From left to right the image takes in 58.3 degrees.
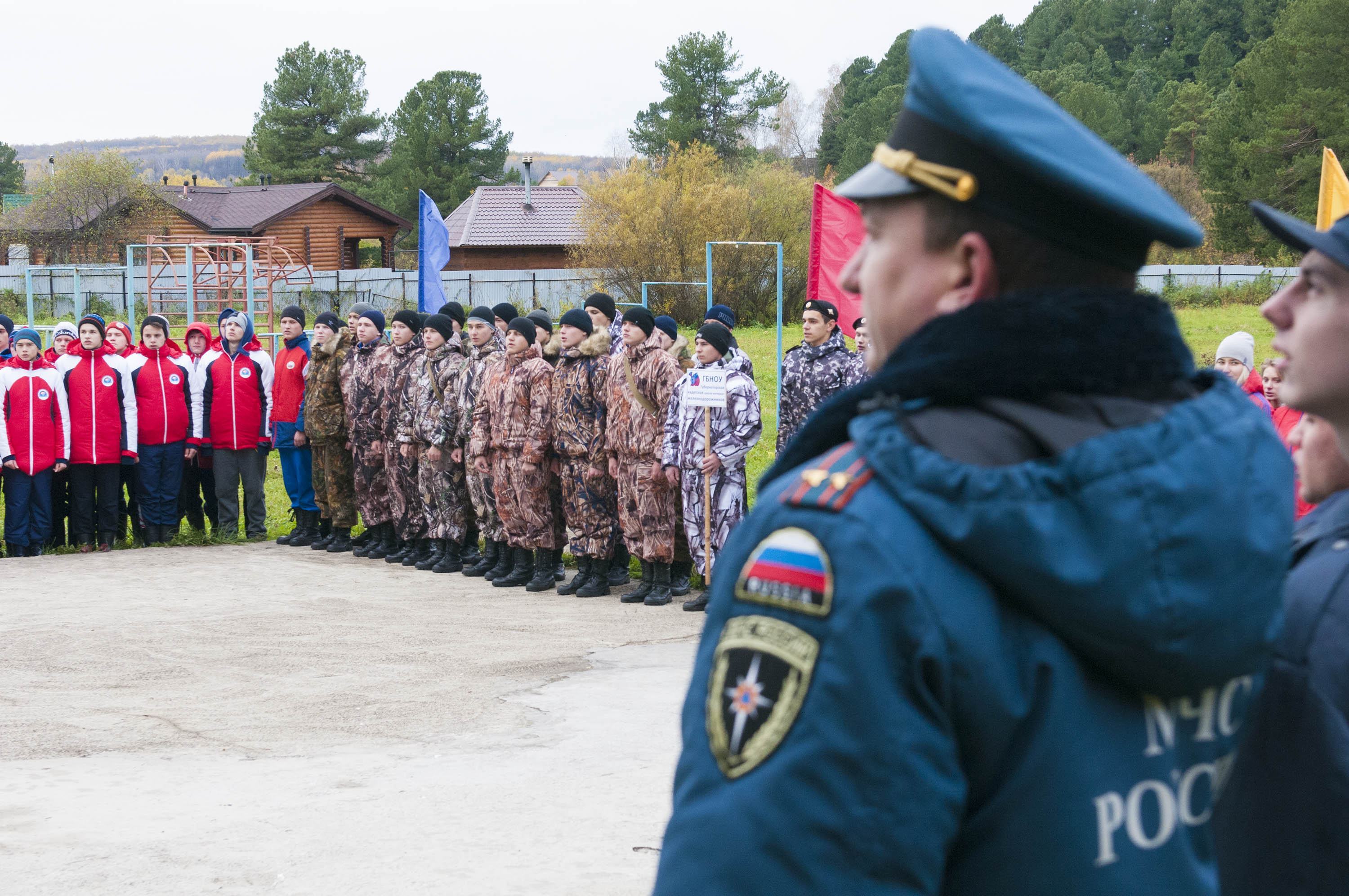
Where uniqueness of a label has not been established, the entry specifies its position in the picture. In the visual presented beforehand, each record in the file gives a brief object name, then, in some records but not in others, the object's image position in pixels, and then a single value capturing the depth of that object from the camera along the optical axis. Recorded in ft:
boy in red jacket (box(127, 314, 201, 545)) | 39.17
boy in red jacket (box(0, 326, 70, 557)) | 36.83
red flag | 41.57
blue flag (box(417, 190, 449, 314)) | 49.98
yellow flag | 21.18
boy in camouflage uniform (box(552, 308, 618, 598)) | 31.86
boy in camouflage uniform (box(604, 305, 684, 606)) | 30.78
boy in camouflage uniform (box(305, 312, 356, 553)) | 38.88
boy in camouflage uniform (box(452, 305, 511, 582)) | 34.71
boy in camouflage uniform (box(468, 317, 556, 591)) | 32.71
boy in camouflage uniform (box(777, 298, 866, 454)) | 31.42
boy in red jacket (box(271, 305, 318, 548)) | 40.06
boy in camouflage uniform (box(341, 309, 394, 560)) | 37.96
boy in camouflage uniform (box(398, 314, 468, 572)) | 35.81
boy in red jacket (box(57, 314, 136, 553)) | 37.76
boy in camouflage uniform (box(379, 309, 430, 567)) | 37.37
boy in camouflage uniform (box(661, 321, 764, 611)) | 29.55
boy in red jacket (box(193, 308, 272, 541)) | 40.29
